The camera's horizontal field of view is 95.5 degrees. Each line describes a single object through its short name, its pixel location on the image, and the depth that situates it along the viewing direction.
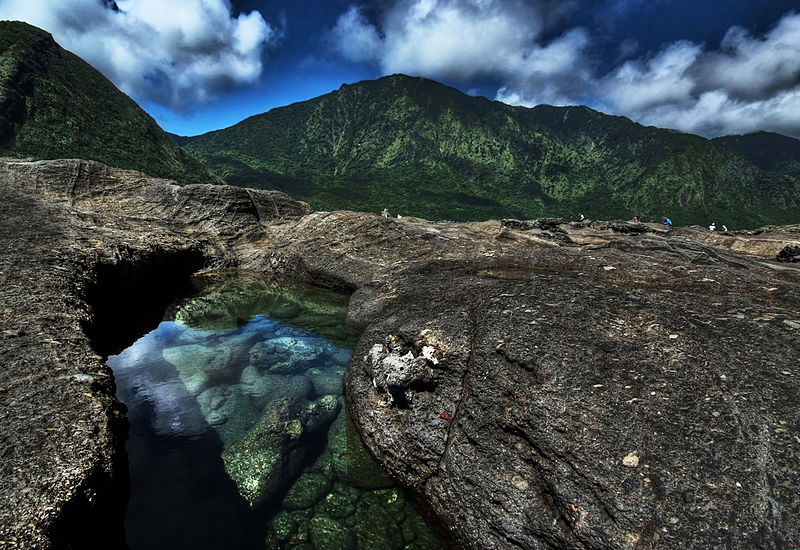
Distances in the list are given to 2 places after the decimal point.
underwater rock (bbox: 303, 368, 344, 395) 10.73
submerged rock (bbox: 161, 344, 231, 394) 10.84
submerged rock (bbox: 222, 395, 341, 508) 7.36
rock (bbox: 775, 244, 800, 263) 18.91
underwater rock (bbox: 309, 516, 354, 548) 6.30
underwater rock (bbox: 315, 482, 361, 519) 6.89
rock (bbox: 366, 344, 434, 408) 8.15
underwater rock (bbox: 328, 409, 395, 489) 7.55
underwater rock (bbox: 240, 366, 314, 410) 10.27
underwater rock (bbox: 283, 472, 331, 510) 7.06
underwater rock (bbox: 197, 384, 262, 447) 8.80
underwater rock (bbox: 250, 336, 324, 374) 12.03
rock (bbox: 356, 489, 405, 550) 6.32
